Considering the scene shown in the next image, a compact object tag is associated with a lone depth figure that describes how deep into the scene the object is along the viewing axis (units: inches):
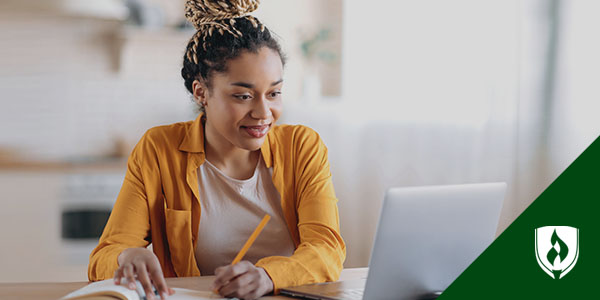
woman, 60.8
